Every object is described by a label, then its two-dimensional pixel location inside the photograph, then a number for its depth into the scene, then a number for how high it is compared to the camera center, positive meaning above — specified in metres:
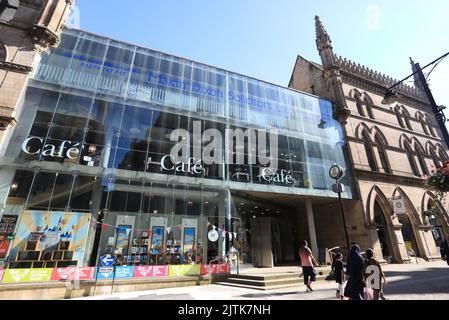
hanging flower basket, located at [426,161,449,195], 10.43 +3.12
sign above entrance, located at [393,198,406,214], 18.25 +3.39
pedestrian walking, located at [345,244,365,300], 6.07 -0.62
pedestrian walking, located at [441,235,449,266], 14.30 +0.15
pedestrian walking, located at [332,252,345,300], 7.59 -0.72
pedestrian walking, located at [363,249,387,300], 6.21 -0.61
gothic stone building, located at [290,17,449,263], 18.86 +9.14
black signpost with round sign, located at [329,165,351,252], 9.77 +3.35
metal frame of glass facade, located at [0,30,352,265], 11.74 +5.93
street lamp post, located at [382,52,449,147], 6.48 +4.01
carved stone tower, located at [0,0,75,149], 11.80 +11.27
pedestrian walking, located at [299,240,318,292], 9.41 -0.45
